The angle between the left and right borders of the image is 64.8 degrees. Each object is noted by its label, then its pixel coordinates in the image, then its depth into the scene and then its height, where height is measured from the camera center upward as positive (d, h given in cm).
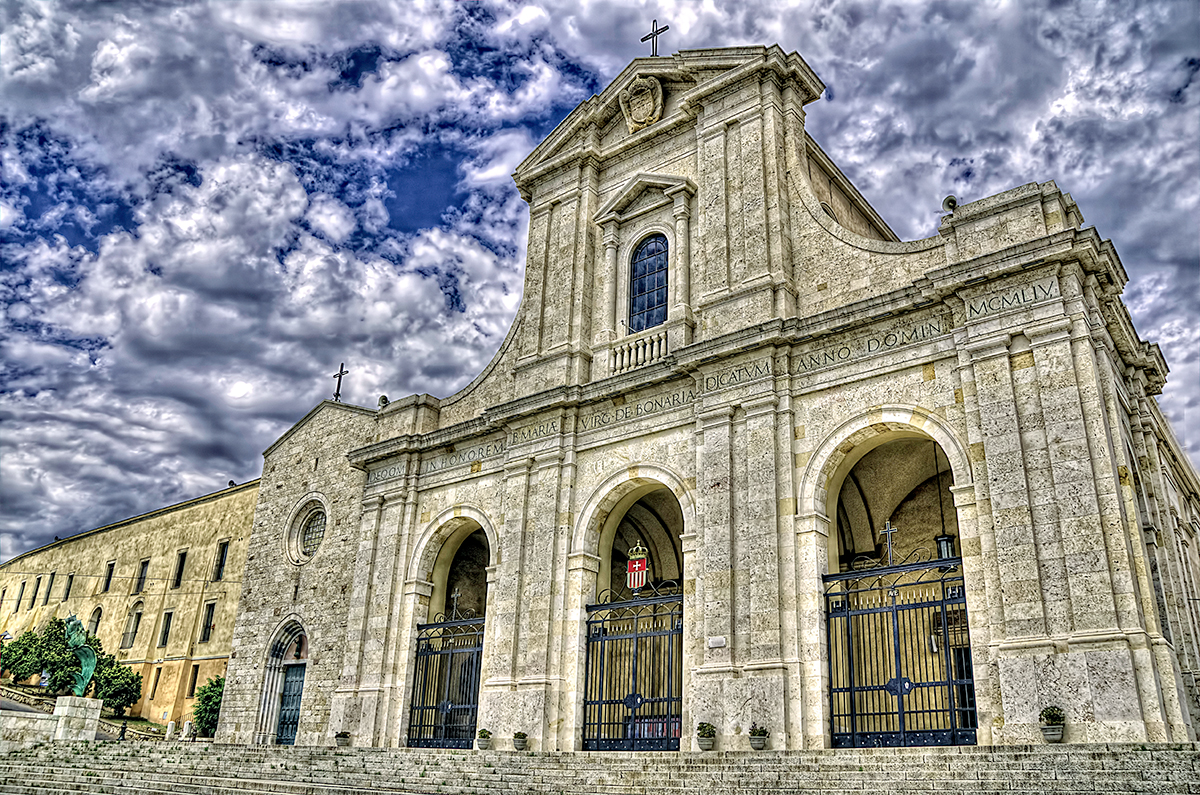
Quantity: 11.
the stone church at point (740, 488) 1295 +490
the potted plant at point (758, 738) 1369 +49
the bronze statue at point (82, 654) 2314 +230
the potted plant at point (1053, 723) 1157 +71
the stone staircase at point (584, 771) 988 -3
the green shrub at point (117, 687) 3133 +200
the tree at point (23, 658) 3503 +315
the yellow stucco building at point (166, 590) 3166 +576
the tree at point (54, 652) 3294 +332
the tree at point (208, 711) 2598 +113
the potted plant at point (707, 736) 1422 +51
